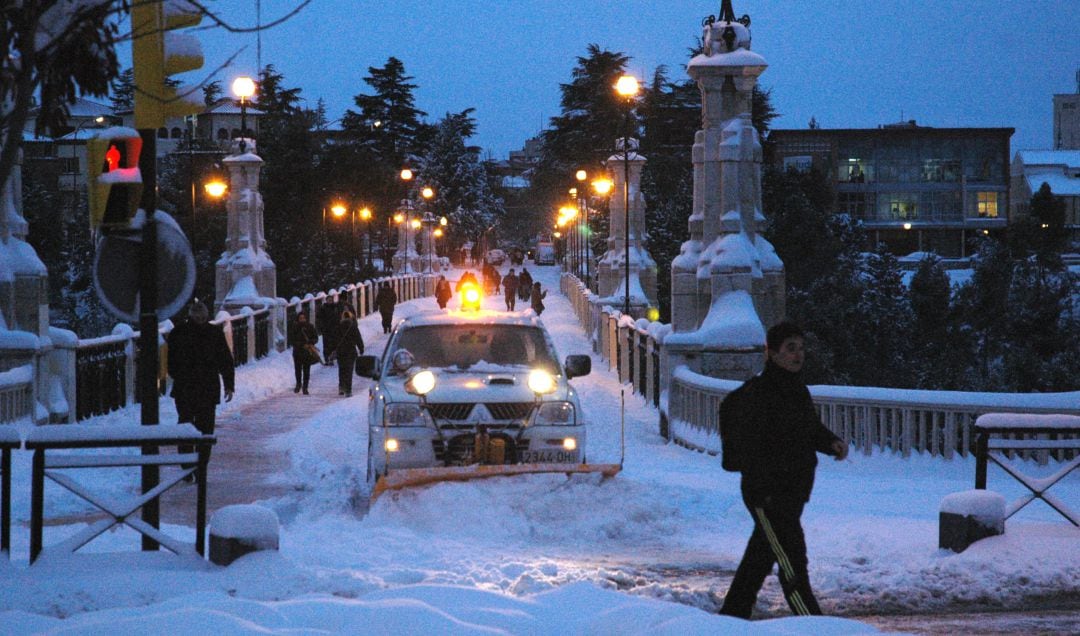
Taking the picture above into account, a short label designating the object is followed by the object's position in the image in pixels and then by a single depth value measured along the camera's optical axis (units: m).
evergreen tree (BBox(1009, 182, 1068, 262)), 75.19
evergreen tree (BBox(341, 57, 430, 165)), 105.69
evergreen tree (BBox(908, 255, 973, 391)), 61.97
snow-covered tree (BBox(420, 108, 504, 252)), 128.75
